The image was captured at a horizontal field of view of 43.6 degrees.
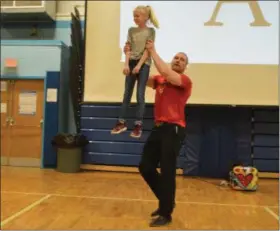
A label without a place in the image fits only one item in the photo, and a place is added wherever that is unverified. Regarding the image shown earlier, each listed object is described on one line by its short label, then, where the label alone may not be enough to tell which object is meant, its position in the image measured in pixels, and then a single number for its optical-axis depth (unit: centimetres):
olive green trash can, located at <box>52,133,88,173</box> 576
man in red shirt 276
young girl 251
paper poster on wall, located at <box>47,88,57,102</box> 620
